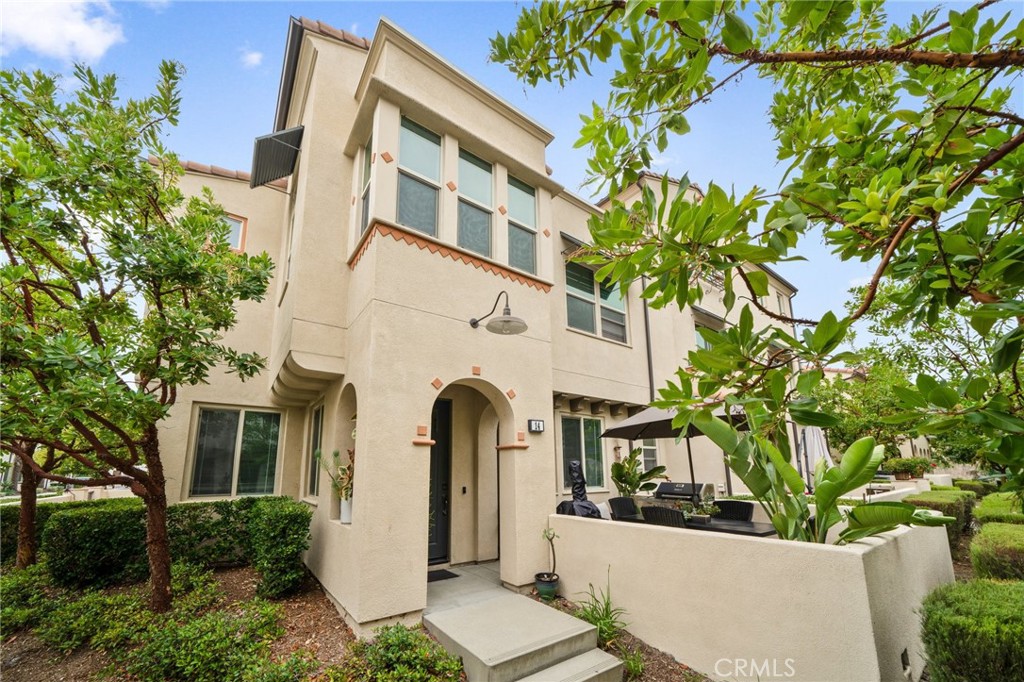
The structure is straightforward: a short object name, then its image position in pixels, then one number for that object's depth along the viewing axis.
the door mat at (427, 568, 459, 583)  6.83
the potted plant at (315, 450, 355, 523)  6.11
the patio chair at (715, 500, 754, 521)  7.22
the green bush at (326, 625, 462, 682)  4.16
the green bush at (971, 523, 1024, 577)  5.19
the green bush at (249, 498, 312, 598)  6.21
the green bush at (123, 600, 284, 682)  4.29
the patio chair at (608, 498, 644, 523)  7.02
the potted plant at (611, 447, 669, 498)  9.13
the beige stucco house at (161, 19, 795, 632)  5.77
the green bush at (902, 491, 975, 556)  9.32
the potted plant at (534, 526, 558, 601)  6.17
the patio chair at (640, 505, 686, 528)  5.78
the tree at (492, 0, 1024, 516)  1.59
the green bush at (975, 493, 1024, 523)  7.90
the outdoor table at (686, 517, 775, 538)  5.84
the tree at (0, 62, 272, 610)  4.27
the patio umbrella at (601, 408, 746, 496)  7.89
